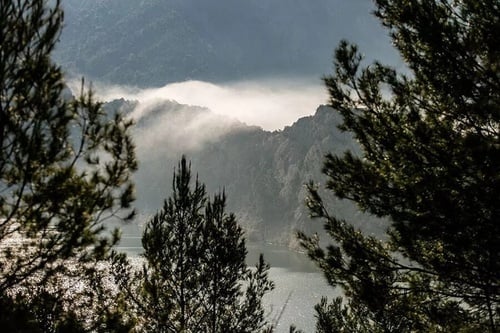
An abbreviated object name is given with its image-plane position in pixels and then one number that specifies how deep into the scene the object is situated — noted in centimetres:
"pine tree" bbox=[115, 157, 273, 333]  2606
